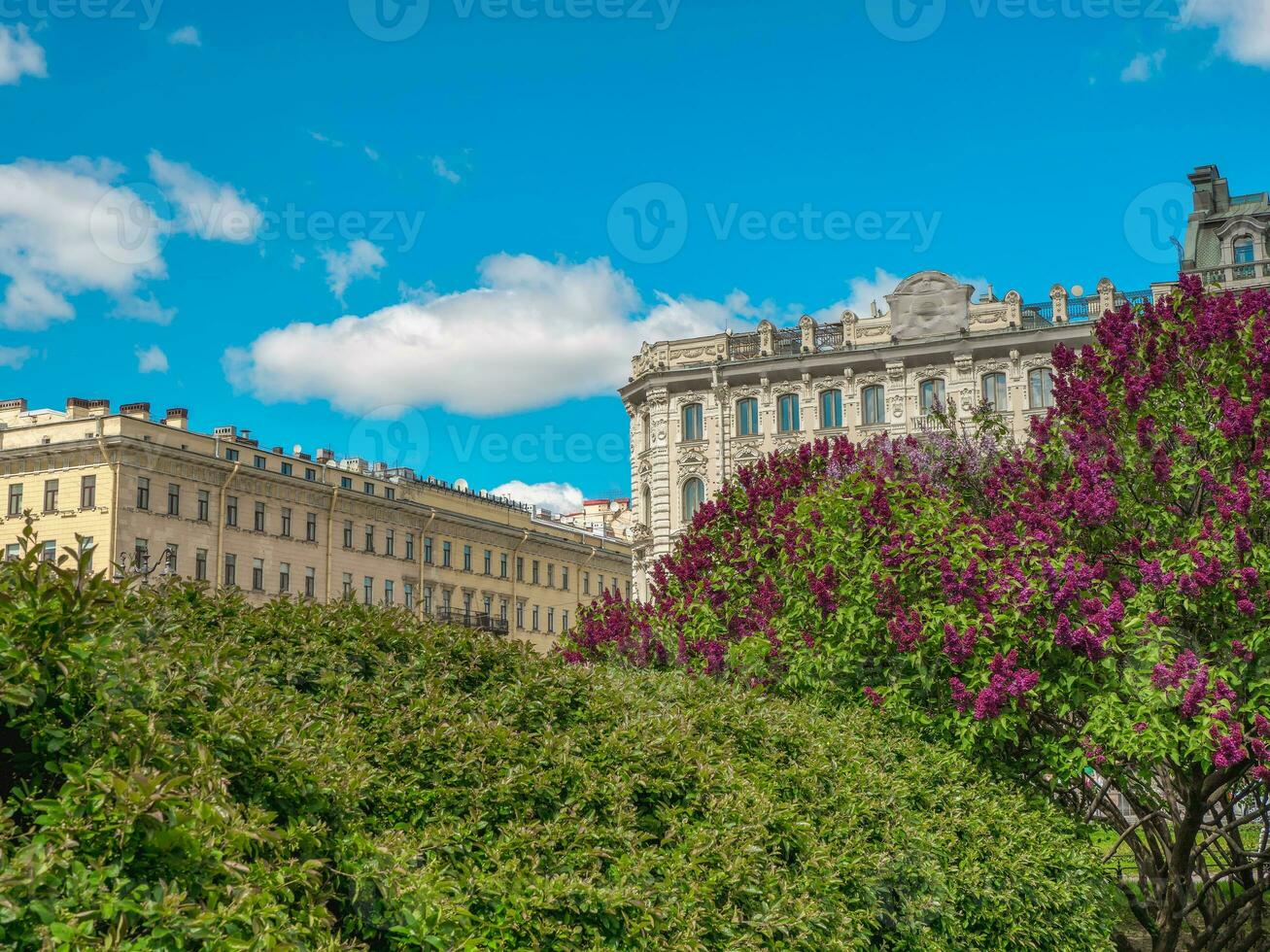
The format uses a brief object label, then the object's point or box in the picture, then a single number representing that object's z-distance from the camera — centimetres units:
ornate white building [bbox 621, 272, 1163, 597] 5684
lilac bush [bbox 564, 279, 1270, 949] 1195
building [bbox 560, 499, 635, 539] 10631
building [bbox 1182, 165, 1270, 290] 5369
